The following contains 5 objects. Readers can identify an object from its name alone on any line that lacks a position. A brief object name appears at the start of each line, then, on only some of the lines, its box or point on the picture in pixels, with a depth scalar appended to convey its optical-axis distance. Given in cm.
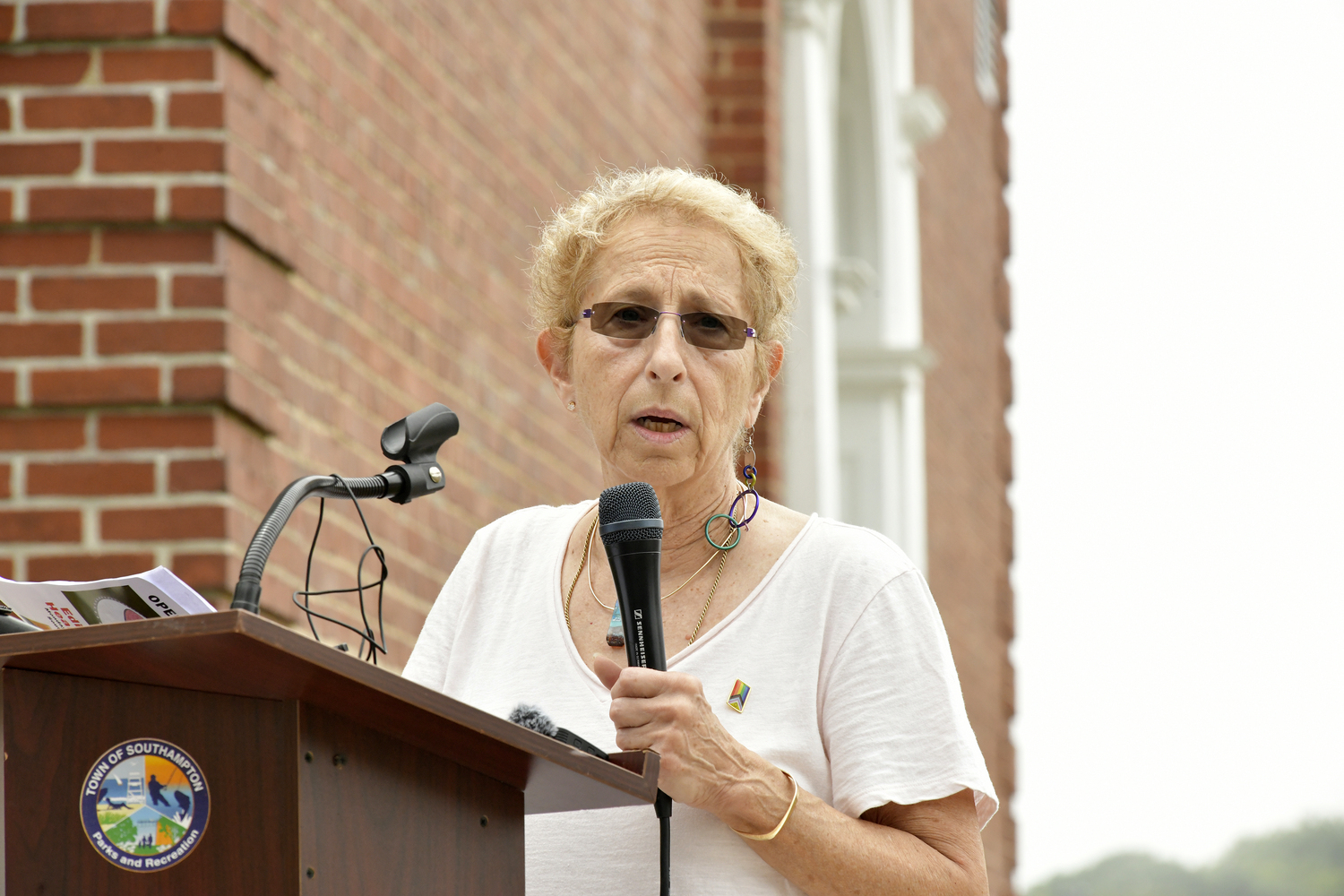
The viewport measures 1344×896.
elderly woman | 473
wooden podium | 370
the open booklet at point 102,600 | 384
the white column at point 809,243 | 1667
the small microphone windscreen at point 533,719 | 431
